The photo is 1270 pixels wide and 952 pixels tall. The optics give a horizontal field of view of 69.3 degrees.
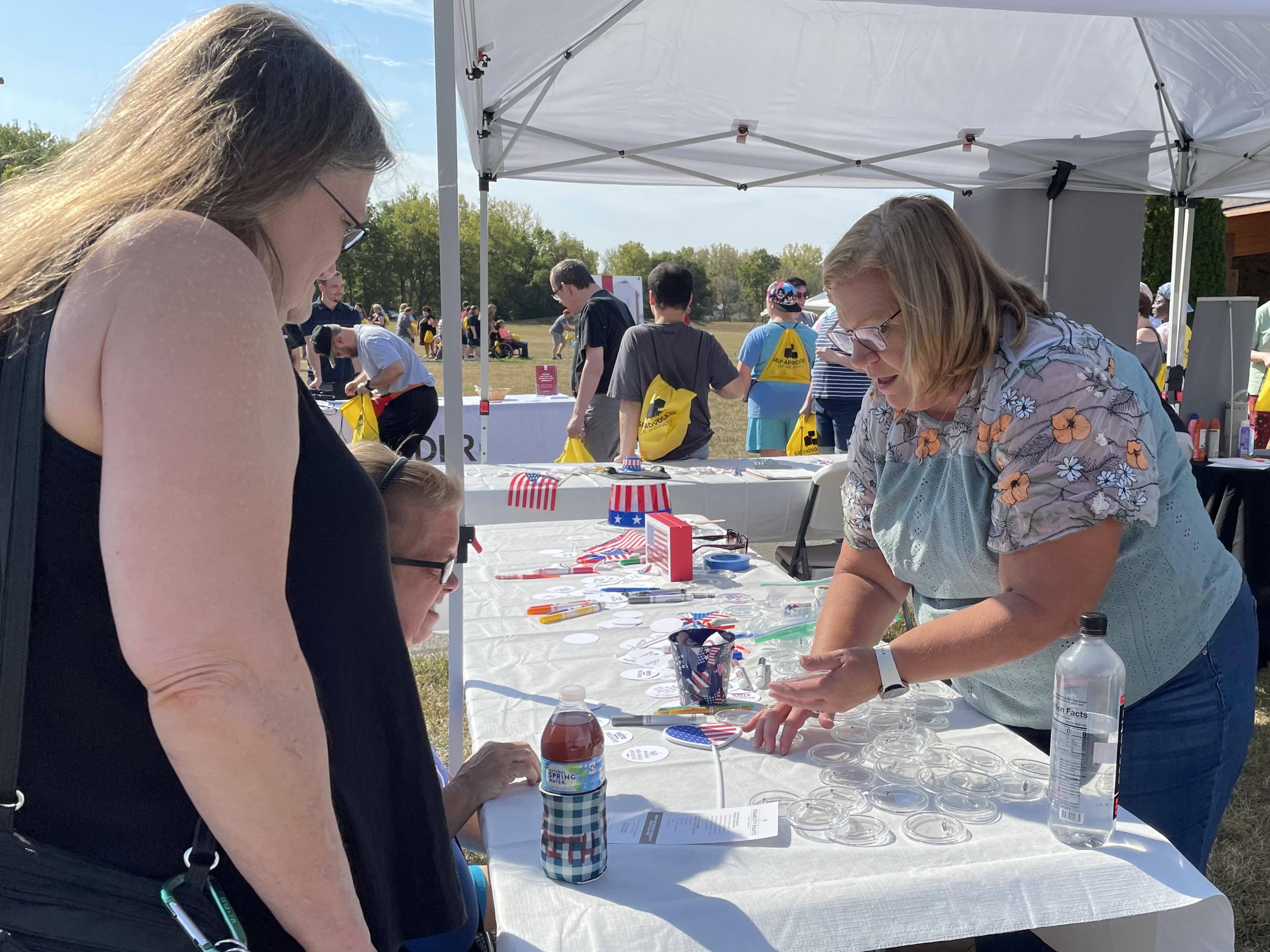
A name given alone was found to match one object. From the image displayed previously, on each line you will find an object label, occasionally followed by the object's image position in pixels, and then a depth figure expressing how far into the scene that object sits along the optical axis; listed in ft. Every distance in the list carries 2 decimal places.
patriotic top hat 9.95
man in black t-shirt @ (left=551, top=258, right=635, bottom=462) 17.25
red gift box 7.89
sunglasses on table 8.82
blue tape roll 8.34
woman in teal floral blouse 4.21
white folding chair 12.62
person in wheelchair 85.61
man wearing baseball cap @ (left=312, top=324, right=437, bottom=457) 20.29
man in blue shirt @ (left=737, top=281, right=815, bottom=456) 18.95
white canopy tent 13.17
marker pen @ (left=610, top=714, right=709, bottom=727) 4.99
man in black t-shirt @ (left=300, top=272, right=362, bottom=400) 23.25
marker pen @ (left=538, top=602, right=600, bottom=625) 6.88
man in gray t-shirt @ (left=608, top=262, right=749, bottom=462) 14.56
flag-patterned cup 5.12
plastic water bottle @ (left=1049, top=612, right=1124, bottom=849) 3.53
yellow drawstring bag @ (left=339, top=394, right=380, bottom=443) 19.99
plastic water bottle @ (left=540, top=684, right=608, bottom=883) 3.25
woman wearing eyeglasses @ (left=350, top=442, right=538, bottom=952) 4.37
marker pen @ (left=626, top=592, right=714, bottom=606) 7.29
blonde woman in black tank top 2.14
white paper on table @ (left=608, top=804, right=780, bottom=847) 3.76
